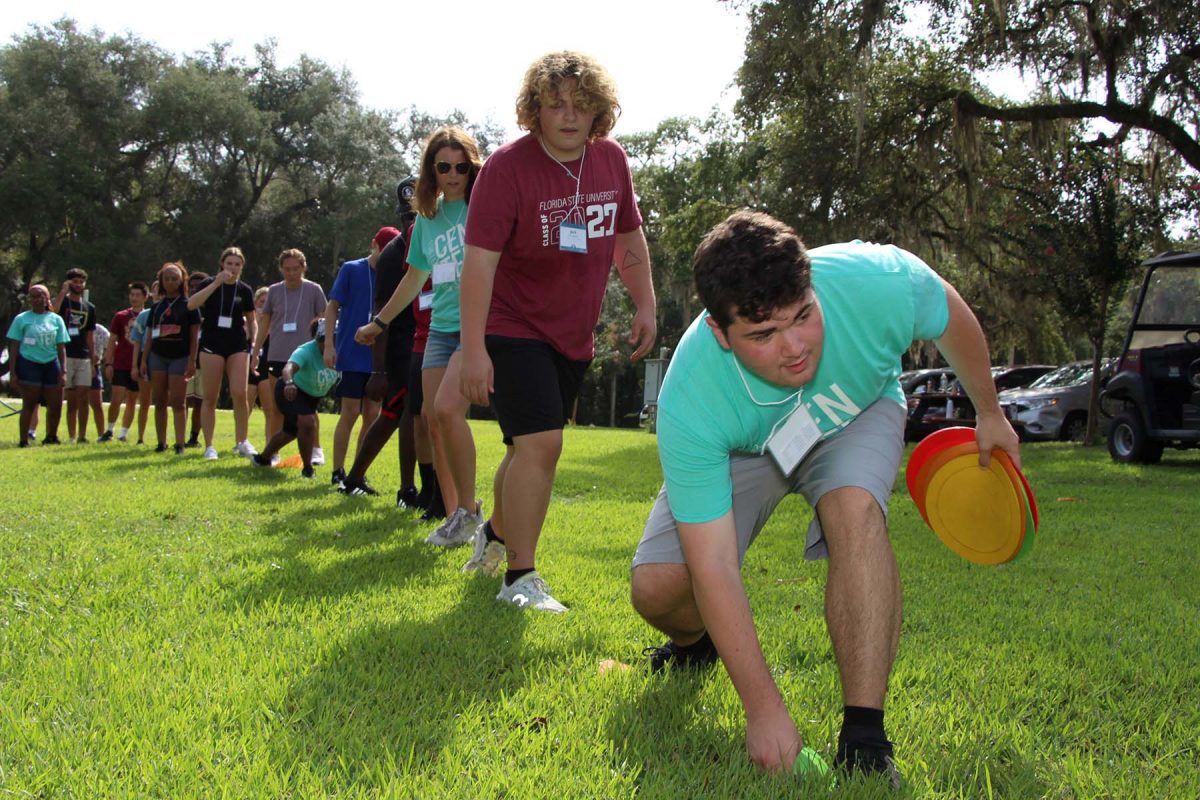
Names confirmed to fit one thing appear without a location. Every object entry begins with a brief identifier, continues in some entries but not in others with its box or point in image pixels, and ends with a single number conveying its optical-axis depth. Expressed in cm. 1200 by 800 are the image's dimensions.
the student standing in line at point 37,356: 1280
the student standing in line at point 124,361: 1398
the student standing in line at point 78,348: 1396
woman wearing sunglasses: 551
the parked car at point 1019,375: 2383
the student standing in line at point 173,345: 1116
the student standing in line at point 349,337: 857
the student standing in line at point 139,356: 1295
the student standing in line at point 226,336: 1050
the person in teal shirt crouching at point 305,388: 914
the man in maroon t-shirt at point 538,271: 409
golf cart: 1276
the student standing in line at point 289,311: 1050
